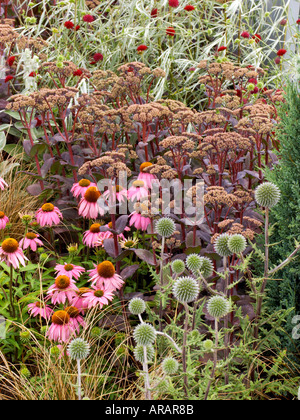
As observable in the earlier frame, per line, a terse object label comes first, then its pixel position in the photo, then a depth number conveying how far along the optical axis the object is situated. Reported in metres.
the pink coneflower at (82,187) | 2.43
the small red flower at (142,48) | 3.05
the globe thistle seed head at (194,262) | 1.49
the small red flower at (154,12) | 3.95
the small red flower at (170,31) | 3.20
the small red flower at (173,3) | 3.32
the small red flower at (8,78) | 3.14
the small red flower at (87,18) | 3.45
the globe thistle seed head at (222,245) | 1.64
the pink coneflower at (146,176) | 2.39
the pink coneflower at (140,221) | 2.26
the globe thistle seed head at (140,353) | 1.42
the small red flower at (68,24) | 3.36
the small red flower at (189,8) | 3.47
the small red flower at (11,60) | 3.20
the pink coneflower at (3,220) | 2.30
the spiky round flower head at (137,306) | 1.48
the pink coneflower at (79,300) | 2.03
